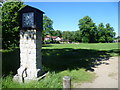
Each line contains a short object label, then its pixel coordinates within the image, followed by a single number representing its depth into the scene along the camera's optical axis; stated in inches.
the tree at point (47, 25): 1975.8
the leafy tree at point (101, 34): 2496.3
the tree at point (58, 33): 4079.0
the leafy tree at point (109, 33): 2650.1
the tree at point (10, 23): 453.5
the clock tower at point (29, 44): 197.8
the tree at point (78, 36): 2463.0
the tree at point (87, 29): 2234.3
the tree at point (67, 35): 3181.4
